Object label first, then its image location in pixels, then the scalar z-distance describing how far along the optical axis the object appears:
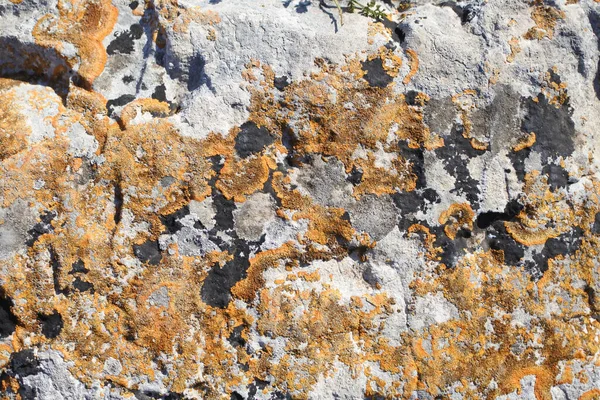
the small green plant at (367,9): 2.58
